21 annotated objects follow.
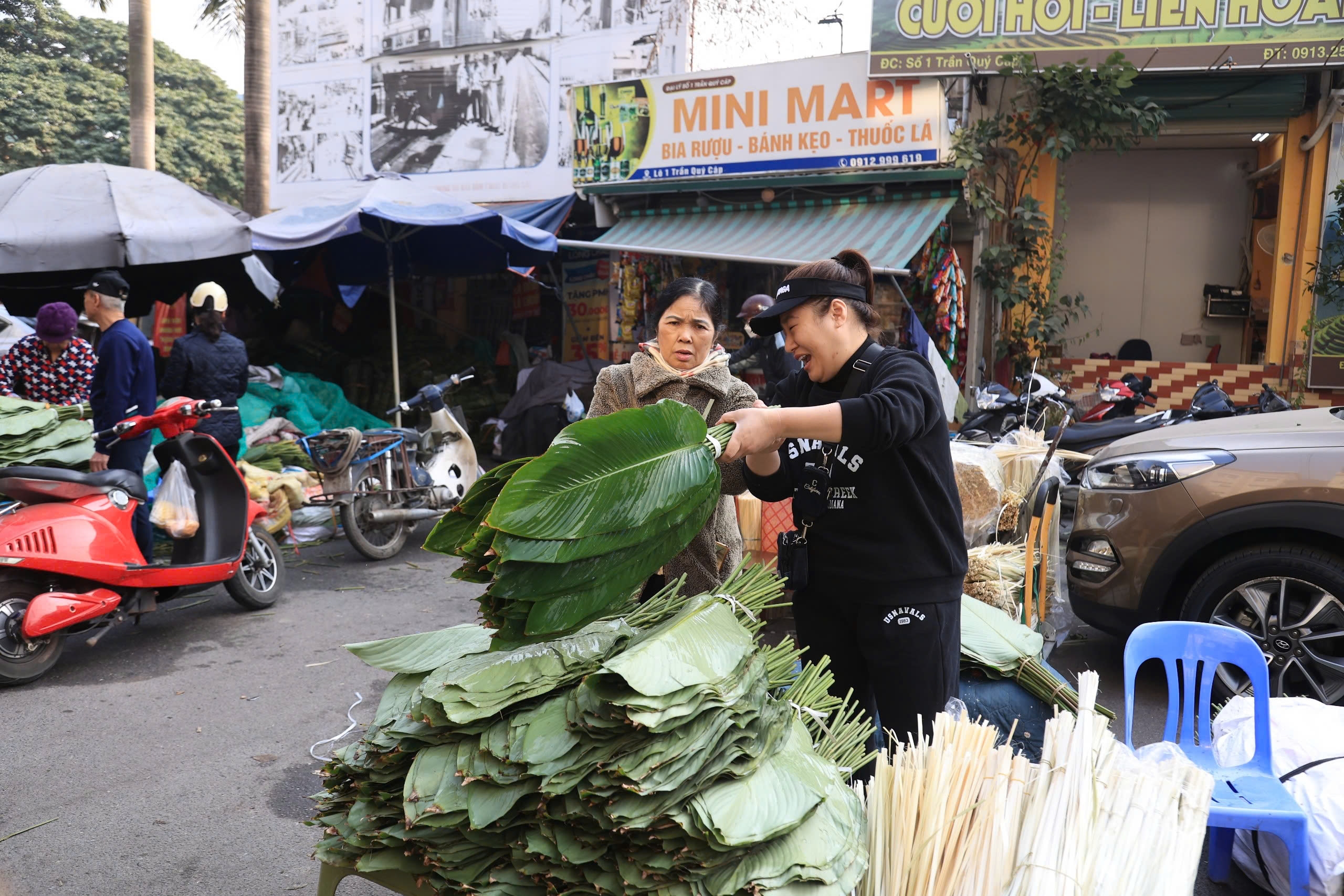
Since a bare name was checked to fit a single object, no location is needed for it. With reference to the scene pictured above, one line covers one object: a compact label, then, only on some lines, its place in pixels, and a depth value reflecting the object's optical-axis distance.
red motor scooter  4.36
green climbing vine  8.88
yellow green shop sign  8.42
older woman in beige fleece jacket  2.97
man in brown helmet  6.59
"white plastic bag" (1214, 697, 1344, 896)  2.43
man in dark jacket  5.46
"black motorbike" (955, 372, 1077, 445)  7.13
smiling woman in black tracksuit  2.25
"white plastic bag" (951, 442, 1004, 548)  5.06
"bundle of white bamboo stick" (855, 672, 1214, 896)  1.62
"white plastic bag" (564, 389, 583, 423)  9.05
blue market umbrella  8.37
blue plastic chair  2.46
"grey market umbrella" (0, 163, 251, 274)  7.17
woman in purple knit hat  5.89
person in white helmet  6.55
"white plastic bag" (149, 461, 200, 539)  5.25
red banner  11.00
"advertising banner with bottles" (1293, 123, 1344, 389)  8.97
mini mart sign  8.82
